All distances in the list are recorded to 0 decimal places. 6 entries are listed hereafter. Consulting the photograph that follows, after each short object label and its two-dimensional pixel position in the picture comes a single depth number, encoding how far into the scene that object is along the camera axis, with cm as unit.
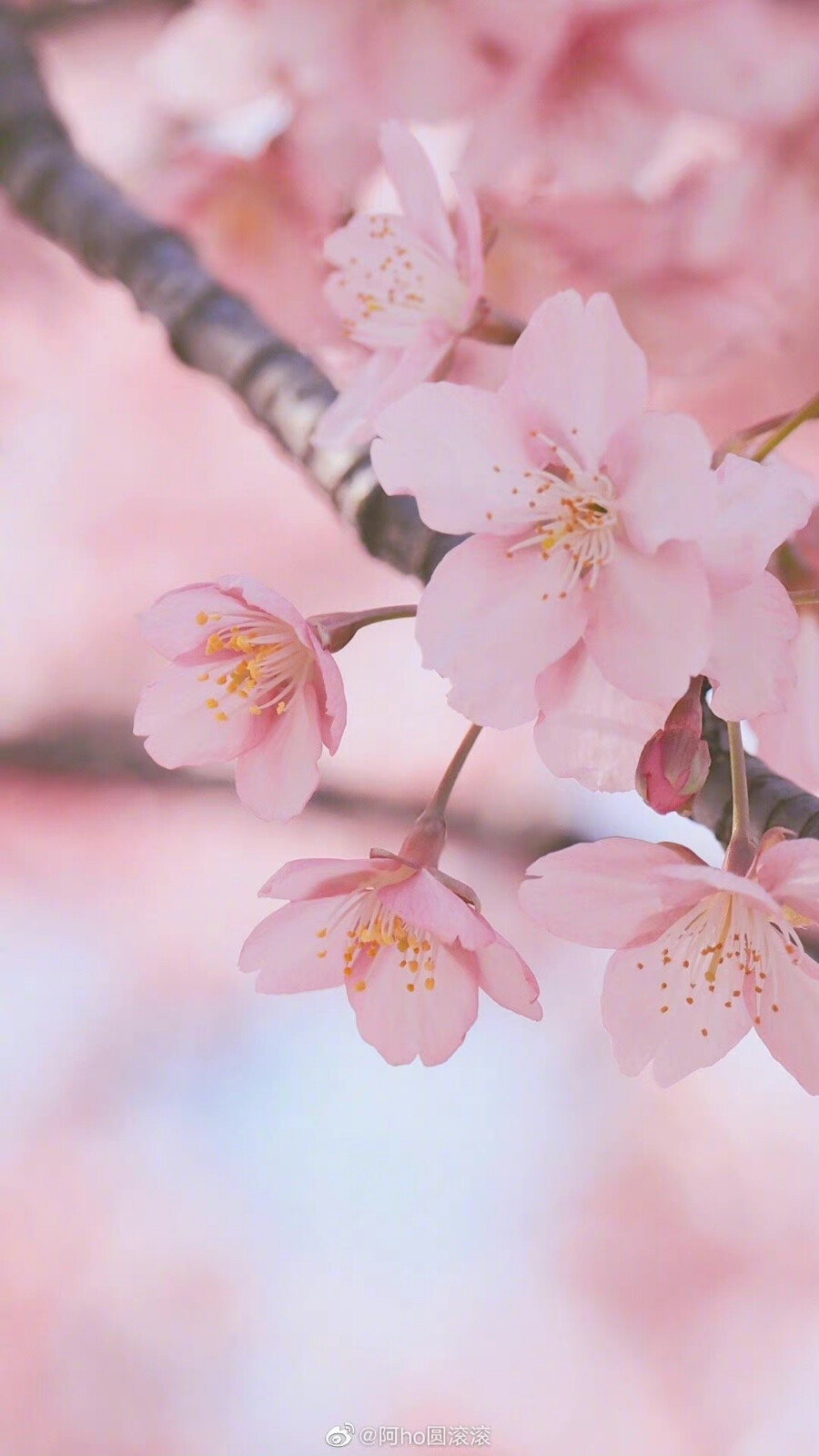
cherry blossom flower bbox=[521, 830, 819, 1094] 42
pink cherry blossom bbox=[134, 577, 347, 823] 43
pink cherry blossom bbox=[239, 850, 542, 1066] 42
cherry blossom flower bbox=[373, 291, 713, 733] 41
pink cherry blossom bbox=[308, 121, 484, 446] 45
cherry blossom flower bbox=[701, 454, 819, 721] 41
